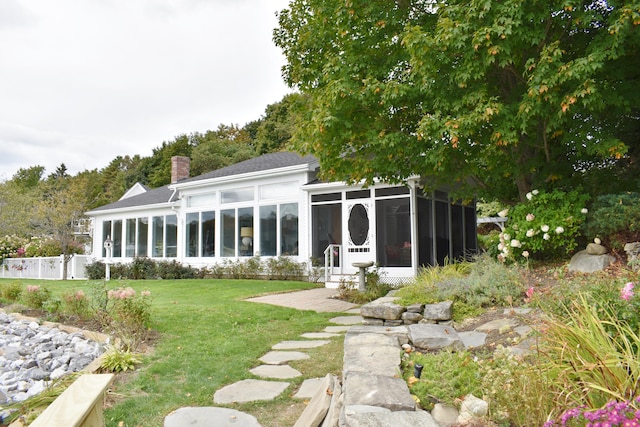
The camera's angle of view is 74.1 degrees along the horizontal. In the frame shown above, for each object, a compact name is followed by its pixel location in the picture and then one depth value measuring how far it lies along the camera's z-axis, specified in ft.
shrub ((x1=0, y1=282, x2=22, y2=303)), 28.37
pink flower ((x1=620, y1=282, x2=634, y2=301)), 8.30
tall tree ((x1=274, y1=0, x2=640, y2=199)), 17.16
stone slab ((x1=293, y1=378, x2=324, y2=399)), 11.03
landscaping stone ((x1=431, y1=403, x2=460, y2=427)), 7.29
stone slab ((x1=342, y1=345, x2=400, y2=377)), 9.23
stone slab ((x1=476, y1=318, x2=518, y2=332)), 12.81
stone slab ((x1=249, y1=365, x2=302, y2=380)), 12.72
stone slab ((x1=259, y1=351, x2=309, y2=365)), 14.34
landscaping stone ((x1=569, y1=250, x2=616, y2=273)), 17.89
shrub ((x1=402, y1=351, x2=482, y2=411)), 7.88
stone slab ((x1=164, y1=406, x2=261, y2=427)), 9.33
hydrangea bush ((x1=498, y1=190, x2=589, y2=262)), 19.60
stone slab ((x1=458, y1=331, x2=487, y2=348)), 11.98
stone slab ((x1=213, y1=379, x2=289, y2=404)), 10.85
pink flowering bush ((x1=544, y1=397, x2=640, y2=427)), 4.75
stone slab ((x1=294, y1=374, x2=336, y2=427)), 8.41
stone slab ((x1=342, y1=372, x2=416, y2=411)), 7.02
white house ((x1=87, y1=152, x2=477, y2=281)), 37.58
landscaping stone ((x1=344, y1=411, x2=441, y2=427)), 6.26
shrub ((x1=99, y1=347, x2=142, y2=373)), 12.82
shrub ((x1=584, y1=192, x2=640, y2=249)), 17.71
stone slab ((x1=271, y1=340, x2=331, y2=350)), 16.30
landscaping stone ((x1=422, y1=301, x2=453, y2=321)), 15.97
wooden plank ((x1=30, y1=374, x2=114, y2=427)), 6.16
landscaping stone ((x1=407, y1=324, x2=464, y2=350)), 11.48
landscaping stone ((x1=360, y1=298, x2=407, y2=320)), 17.22
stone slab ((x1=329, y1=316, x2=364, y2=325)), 20.93
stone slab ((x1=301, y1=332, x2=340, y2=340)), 17.97
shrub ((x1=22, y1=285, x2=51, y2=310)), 24.26
